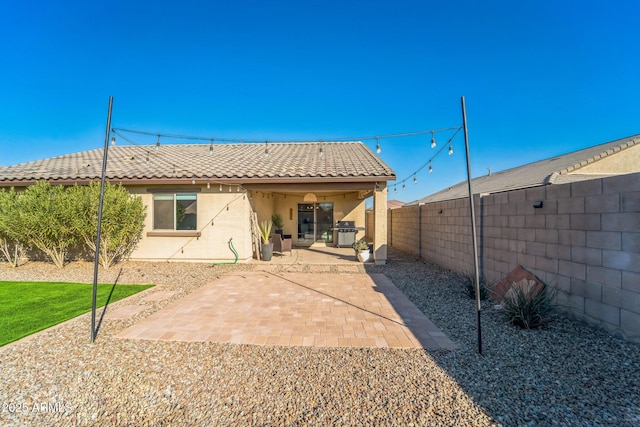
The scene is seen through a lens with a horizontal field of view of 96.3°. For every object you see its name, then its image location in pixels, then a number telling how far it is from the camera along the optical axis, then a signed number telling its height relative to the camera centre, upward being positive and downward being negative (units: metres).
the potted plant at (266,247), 10.36 -0.97
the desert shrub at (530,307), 4.25 -1.34
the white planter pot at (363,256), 10.17 -1.28
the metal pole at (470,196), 3.51 +0.29
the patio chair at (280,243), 11.62 -0.96
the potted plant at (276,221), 14.07 -0.04
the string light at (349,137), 6.54 +2.37
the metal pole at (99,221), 3.82 +0.00
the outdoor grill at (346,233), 13.78 -0.64
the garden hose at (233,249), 9.98 -1.00
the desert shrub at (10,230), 8.55 -0.28
